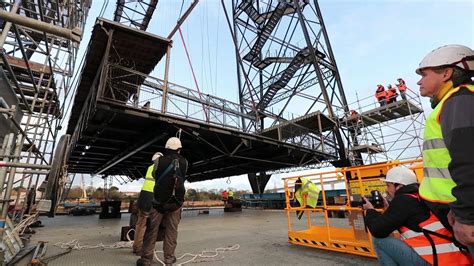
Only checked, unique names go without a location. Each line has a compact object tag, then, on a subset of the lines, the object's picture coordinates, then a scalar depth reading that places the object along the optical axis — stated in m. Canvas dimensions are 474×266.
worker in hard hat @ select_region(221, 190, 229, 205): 19.63
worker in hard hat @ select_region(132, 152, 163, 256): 4.20
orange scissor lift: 3.85
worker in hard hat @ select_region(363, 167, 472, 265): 1.48
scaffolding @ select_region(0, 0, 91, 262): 2.58
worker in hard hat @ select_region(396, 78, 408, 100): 11.82
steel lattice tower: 15.04
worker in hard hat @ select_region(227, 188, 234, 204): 17.45
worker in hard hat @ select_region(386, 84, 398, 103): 12.20
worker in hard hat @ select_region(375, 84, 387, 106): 12.51
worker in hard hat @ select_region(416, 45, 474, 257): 1.06
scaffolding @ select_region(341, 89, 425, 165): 11.70
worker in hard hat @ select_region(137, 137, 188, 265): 3.19
